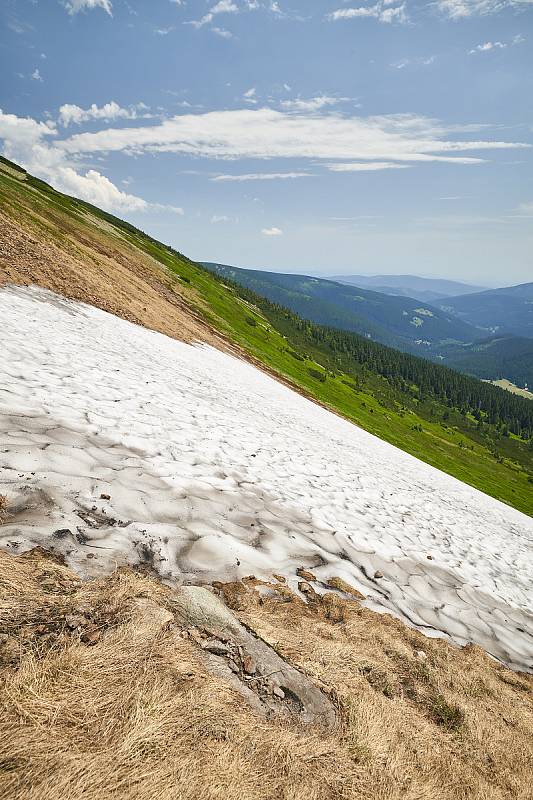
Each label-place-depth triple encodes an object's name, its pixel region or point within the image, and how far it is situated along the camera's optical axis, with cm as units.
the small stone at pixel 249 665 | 522
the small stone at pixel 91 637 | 468
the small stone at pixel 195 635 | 525
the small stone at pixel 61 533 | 653
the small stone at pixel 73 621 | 480
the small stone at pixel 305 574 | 859
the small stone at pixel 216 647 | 524
